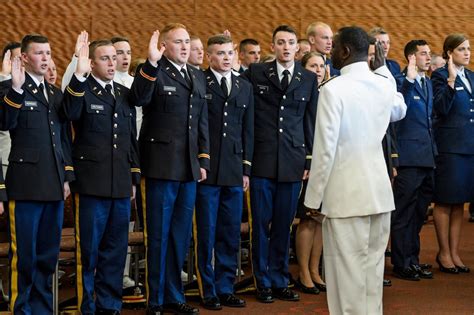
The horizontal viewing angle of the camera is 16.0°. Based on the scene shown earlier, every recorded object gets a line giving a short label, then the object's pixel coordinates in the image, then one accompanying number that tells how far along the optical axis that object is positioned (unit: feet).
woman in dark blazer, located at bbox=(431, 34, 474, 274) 37.32
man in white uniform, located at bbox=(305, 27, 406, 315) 22.80
